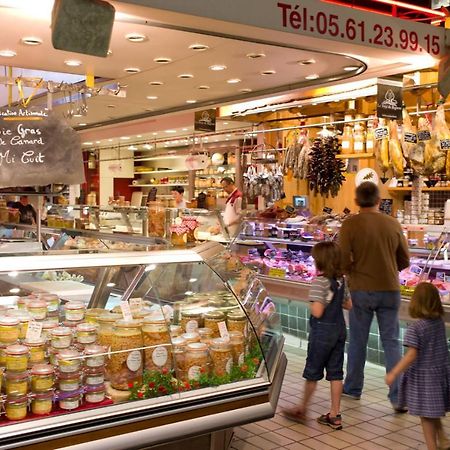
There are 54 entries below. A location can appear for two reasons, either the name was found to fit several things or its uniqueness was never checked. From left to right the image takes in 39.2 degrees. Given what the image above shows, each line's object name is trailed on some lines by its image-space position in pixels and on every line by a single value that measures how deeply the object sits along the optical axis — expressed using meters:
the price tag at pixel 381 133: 7.01
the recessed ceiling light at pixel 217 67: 6.34
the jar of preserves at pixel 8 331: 3.21
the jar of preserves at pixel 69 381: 3.15
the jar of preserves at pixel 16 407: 2.94
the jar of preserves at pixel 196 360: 3.53
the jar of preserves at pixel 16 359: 3.08
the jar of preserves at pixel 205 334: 3.83
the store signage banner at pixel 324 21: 4.38
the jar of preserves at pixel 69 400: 3.10
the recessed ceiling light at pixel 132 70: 6.58
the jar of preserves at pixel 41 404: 3.03
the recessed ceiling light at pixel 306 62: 6.02
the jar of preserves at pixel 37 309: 3.57
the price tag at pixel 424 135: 6.67
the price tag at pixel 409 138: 6.75
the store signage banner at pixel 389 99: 6.70
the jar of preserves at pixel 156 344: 3.44
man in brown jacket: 5.18
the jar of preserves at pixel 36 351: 3.22
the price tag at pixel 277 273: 7.07
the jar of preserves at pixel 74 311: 3.61
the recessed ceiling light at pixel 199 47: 5.50
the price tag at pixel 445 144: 6.55
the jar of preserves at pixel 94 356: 3.29
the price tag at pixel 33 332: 3.29
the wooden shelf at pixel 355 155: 8.23
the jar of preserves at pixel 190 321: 3.93
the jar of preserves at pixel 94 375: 3.23
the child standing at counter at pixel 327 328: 4.65
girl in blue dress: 3.91
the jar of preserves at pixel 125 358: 3.34
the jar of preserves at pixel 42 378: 3.08
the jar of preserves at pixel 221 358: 3.64
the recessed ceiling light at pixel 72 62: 6.23
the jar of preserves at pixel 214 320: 3.93
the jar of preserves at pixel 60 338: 3.33
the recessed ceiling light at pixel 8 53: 5.87
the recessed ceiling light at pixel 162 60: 6.08
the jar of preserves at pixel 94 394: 3.18
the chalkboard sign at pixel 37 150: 4.50
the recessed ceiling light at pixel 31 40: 5.33
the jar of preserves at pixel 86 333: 3.41
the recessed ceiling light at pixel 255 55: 5.79
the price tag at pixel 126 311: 3.56
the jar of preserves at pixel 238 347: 3.74
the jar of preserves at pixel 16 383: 3.02
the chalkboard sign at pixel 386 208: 7.70
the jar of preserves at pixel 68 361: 3.21
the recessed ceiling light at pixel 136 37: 5.14
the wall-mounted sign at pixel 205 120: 9.38
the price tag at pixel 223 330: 3.86
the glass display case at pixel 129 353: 3.05
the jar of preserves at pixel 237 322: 3.94
